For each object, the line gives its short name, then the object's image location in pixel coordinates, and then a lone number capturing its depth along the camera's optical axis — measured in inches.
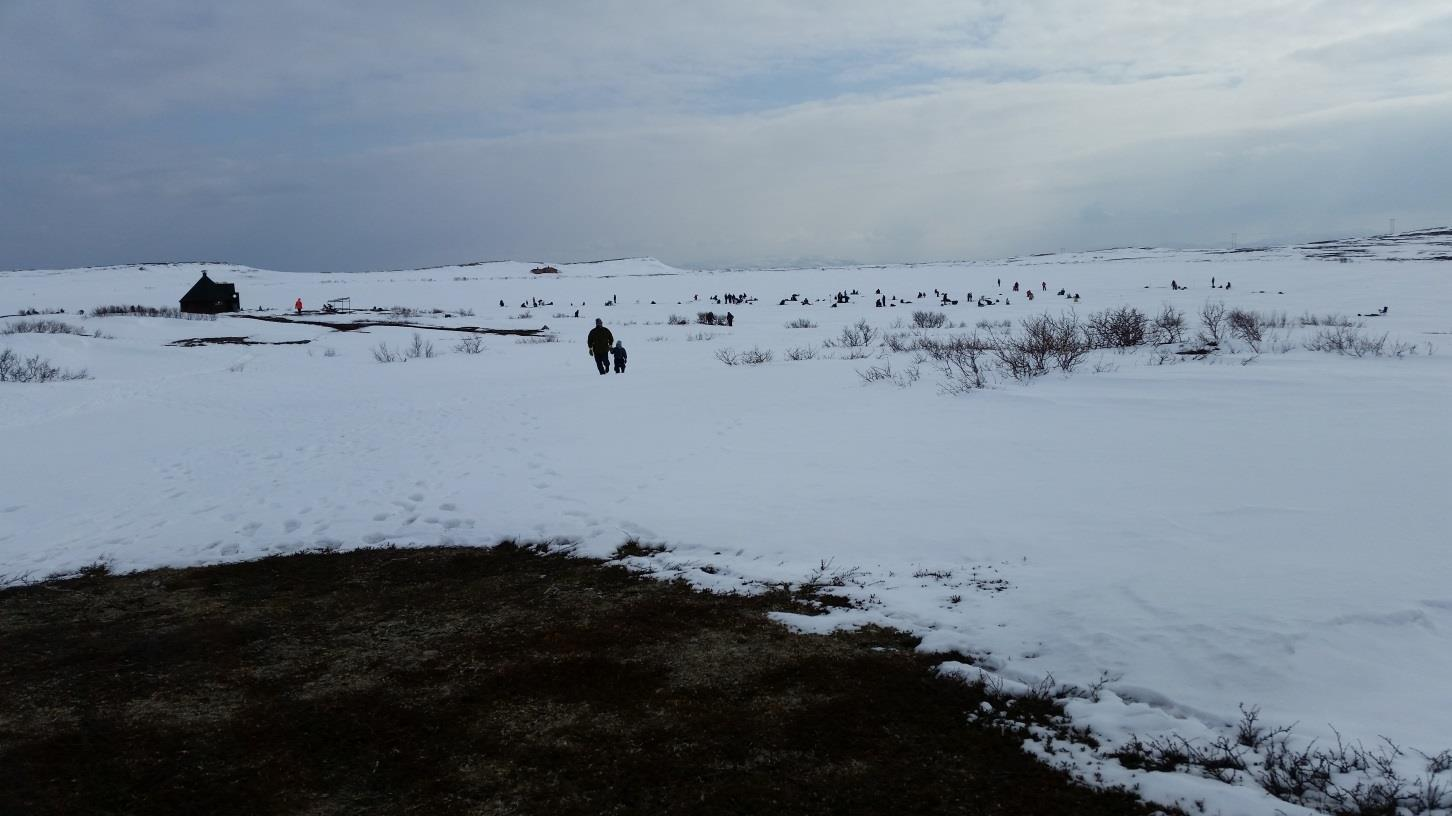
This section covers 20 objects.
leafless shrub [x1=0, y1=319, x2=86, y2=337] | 1091.3
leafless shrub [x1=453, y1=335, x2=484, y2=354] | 965.3
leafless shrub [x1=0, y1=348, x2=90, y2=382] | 722.2
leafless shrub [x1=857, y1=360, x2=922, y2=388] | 535.5
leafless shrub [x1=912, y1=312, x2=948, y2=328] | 1122.1
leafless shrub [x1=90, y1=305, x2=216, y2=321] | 1496.6
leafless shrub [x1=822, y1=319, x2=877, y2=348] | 883.4
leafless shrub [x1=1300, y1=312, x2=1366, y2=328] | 753.6
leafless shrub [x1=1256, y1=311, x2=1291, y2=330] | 729.3
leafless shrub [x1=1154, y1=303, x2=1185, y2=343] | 657.5
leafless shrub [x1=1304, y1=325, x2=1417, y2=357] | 483.8
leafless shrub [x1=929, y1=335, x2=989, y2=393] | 485.7
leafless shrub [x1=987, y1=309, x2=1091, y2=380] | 500.4
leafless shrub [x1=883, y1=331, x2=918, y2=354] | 764.6
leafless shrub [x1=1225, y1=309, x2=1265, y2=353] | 592.1
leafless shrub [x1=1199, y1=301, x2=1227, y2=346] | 617.9
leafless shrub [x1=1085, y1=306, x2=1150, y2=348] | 647.1
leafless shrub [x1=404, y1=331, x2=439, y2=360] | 937.9
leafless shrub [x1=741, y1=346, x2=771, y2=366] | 731.4
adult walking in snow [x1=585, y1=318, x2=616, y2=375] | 703.1
